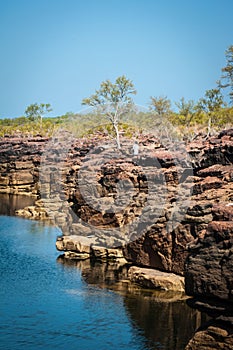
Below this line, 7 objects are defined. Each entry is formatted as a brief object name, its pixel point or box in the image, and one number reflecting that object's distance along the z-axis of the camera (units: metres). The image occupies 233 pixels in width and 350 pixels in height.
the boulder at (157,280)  31.98
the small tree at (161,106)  84.31
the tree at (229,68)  60.81
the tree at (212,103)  82.81
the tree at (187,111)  83.06
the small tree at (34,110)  131.38
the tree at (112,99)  73.69
